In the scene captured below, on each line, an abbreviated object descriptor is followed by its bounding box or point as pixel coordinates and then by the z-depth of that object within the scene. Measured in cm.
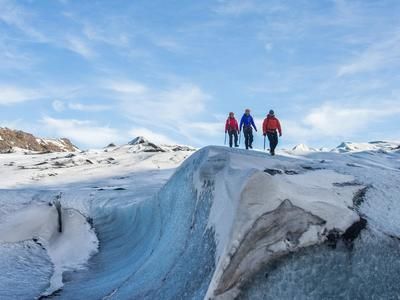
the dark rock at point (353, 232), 671
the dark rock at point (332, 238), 663
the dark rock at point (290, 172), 890
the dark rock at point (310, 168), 968
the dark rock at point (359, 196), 763
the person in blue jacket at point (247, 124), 1963
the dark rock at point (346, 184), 840
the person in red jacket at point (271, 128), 1788
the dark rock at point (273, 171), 863
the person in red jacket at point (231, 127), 2064
